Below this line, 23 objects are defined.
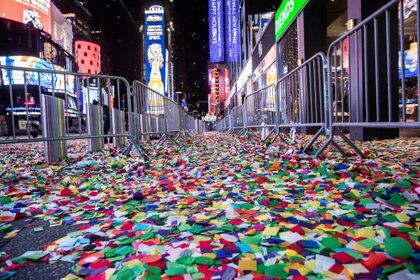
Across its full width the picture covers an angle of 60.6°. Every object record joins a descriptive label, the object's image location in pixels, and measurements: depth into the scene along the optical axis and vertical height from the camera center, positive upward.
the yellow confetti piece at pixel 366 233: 1.75 -0.56
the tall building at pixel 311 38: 6.91 +2.63
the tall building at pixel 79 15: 74.72 +26.54
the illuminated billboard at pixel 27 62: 26.00 +5.45
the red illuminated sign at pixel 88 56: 52.31 +11.00
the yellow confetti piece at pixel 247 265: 1.47 -0.59
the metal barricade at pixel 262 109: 7.87 +0.37
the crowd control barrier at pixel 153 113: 6.66 +0.37
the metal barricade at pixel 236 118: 13.15 +0.27
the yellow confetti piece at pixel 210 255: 1.61 -0.59
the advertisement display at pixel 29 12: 27.94 +9.99
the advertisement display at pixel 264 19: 19.97 +5.86
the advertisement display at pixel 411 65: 8.26 +1.28
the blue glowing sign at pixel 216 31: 35.81 +9.72
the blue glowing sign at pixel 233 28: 30.66 +8.45
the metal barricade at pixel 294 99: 4.98 +0.42
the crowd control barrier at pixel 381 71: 6.77 +0.93
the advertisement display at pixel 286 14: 10.89 +3.66
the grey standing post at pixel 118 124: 7.12 +0.10
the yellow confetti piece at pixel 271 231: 1.87 -0.57
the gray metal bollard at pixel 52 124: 5.21 +0.11
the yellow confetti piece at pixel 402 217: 1.93 -0.54
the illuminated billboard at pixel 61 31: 37.16 +11.32
